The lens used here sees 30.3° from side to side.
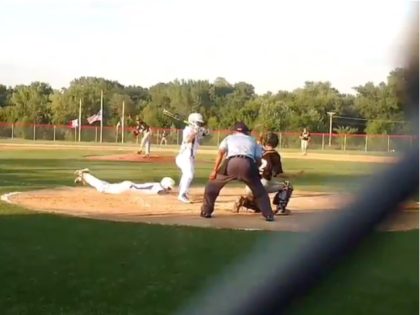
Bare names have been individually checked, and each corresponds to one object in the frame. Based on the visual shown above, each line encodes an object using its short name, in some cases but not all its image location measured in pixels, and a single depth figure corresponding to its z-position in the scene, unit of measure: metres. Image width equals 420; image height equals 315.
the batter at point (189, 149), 10.94
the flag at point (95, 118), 50.73
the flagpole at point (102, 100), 65.60
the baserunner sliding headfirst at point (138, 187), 12.41
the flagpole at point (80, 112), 59.68
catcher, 10.02
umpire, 8.94
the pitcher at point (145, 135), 28.53
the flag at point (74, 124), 56.72
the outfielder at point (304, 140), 37.30
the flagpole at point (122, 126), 55.44
